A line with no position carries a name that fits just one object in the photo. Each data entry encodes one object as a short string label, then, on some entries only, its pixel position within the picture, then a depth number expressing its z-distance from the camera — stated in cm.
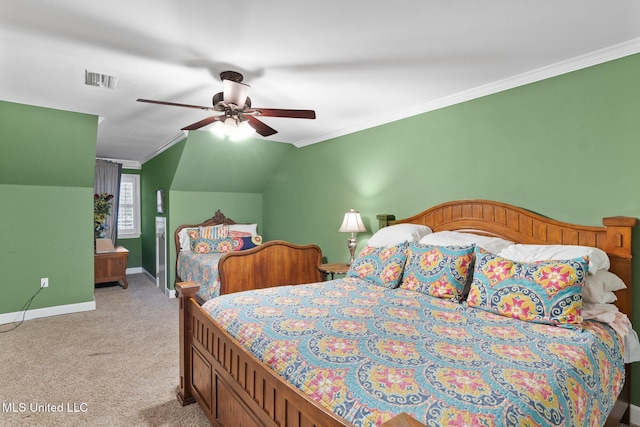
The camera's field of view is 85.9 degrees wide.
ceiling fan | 247
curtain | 602
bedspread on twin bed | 394
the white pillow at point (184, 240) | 514
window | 659
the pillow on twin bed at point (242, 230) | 545
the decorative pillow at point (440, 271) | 231
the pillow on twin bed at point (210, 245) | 493
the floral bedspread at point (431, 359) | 112
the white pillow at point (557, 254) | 203
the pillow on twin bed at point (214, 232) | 518
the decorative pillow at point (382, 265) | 267
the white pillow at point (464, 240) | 250
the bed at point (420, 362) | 115
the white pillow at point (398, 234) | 303
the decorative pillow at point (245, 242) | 521
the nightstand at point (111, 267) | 524
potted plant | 565
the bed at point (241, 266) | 374
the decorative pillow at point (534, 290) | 180
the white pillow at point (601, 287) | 201
